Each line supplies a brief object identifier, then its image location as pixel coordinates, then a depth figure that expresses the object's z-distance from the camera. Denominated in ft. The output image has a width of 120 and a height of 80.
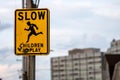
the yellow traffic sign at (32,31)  37.81
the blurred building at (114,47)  463.54
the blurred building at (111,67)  341.39
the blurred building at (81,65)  392.88
